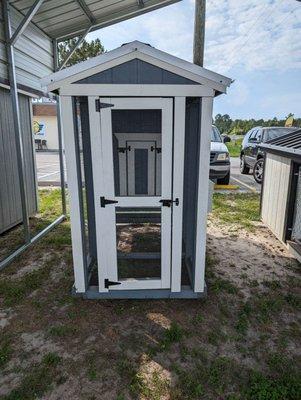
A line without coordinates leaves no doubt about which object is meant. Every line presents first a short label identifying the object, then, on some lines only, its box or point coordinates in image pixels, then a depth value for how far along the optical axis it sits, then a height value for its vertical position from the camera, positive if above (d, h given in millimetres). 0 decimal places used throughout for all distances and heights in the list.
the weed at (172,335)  2832 -1932
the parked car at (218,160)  9578 -701
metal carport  4512 +2153
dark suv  10555 -289
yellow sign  20306 +1166
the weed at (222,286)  3786 -1920
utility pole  9391 +3416
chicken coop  2928 -159
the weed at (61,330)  2953 -1927
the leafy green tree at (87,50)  18000 +5303
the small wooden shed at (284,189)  4849 -899
